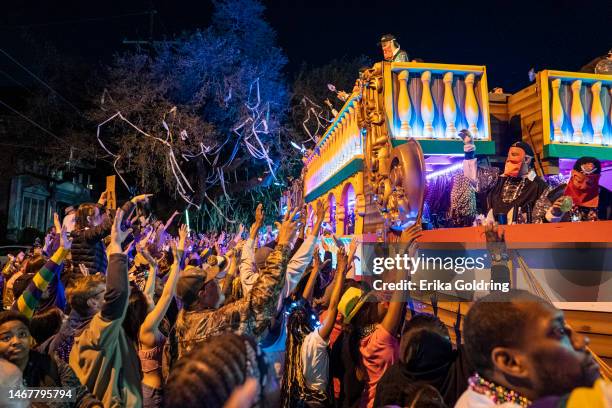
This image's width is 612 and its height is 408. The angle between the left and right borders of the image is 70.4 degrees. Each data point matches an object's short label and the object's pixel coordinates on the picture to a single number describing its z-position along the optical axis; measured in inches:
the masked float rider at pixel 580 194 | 138.7
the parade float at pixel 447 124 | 219.1
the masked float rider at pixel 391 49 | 316.8
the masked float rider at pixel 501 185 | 168.2
